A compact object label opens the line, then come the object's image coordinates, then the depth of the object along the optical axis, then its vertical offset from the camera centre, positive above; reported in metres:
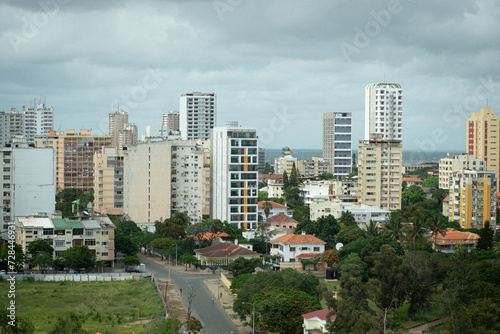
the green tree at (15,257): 64.56 -8.73
